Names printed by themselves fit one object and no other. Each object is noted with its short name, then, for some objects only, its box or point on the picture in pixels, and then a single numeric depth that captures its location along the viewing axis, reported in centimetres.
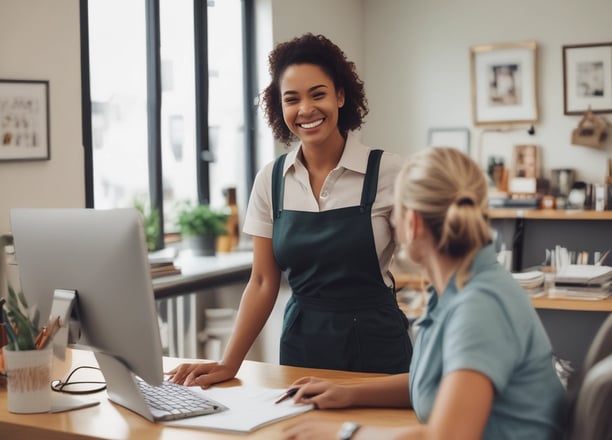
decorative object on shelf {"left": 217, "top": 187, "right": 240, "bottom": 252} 482
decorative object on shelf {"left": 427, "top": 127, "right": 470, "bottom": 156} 587
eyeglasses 207
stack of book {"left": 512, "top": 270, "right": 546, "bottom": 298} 407
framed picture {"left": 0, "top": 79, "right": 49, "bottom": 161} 325
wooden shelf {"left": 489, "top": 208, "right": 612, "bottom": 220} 507
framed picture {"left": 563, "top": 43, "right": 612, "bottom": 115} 548
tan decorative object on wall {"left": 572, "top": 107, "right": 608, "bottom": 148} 544
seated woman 129
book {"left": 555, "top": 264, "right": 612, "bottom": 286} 393
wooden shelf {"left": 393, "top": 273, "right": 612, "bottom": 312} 389
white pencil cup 184
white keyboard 180
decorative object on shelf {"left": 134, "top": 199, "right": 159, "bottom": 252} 418
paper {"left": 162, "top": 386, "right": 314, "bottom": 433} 172
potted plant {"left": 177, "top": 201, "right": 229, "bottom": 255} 455
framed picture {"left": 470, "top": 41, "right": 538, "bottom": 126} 566
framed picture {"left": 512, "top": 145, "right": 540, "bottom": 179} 566
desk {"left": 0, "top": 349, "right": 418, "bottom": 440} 170
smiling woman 230
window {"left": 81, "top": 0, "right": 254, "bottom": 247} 405
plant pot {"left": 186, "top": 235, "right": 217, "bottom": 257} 459
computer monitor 172
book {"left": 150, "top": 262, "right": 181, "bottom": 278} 382
